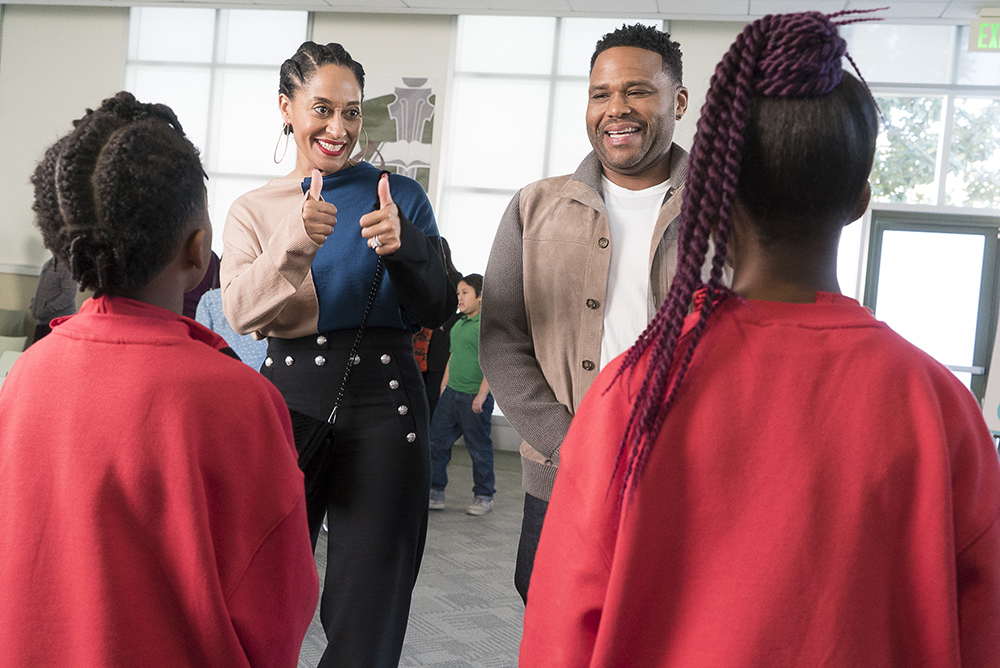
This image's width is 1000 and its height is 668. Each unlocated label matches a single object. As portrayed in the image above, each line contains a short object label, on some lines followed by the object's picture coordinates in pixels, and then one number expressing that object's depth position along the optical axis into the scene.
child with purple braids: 0.81
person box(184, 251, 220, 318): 3.84
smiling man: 1.60
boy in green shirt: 5.32
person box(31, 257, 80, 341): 6.58
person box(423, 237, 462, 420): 5.37
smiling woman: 1.61
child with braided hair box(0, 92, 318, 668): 0.94
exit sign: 6.34
